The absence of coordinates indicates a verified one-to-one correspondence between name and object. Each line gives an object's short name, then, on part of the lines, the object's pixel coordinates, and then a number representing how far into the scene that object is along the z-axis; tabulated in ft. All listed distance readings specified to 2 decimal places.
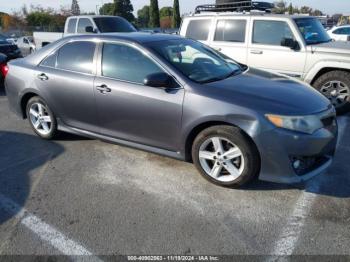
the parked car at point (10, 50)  42.24
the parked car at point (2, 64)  29.26
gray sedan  11.31
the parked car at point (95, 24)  39.04
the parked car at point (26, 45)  69.87
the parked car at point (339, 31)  54.53
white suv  20.67
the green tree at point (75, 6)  215.84
